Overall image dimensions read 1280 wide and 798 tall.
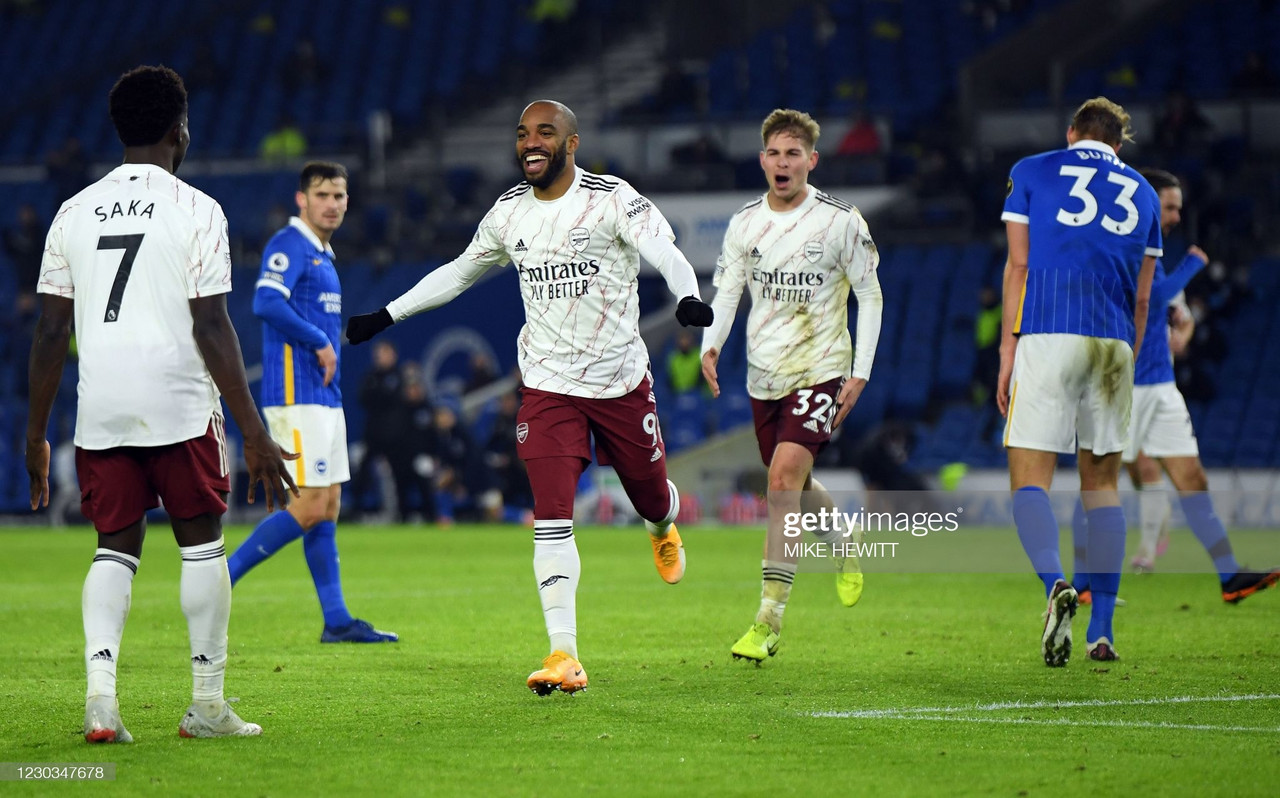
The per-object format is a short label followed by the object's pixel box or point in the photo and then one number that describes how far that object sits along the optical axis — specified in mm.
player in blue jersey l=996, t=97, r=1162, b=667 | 14820
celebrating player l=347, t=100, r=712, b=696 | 13414
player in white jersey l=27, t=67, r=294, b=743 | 10812
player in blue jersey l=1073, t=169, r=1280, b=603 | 19937
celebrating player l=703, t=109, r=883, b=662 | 15789
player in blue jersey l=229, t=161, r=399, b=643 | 17672
